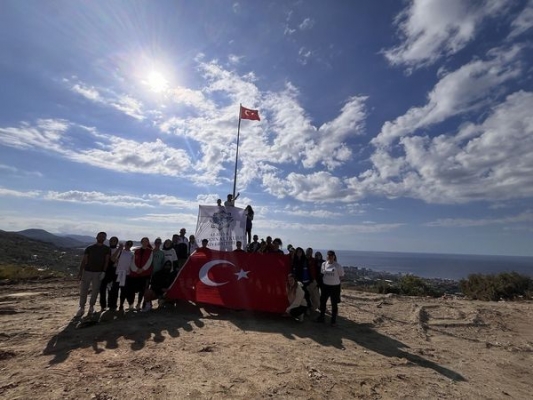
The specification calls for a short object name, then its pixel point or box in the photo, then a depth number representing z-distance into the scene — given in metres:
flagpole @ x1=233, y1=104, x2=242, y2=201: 14.48
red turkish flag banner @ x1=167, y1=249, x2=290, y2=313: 9.12
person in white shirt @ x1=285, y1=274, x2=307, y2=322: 8.85
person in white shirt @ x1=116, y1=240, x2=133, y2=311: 8.83
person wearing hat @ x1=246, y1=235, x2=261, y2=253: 11.66
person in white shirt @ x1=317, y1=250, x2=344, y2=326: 8.81
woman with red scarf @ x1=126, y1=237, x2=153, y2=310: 9.02
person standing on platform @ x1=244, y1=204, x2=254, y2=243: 13.26
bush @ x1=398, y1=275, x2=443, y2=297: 16.48
